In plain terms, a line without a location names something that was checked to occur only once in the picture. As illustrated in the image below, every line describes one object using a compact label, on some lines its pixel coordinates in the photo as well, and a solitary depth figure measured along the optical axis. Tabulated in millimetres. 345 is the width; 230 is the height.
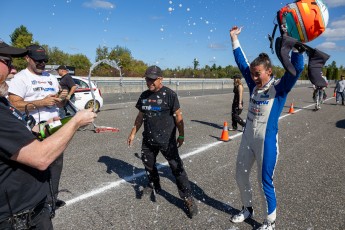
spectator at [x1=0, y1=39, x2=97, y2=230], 1753
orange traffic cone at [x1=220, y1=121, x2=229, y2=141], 8125
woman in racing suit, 3248
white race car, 12602
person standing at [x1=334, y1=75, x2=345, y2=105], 19703
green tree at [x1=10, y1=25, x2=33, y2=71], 54438
